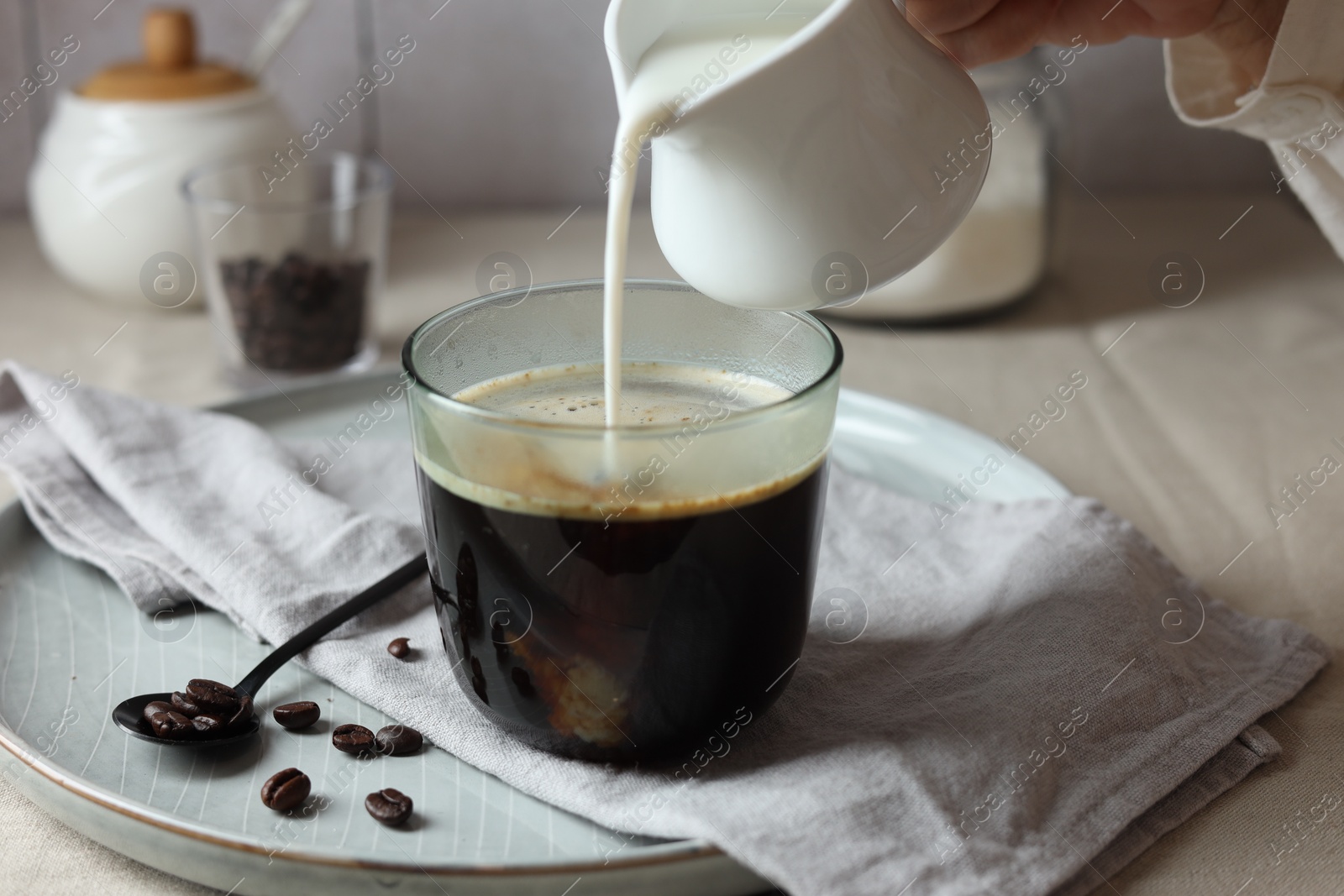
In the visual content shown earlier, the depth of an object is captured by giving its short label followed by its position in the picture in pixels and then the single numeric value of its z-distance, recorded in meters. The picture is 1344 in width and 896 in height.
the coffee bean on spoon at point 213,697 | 0.59
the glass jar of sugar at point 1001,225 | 0.84
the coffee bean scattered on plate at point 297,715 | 0.60
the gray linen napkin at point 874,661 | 0.56
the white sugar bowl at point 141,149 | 0.88
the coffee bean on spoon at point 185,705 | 0.59
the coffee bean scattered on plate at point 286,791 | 0.57
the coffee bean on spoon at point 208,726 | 0.59
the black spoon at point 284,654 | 0.59
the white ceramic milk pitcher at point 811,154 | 0.56
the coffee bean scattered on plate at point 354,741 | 0.59
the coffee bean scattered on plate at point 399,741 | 0.59
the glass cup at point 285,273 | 0.83
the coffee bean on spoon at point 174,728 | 0.59
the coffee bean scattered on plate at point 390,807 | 0.57
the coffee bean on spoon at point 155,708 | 0.59
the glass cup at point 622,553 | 0.56
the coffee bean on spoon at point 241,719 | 0.59
